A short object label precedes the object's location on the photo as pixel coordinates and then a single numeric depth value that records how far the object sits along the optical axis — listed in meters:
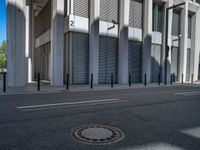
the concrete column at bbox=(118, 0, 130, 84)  18.95
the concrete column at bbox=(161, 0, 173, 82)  22.92
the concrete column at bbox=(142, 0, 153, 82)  20.83
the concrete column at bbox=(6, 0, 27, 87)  13.96
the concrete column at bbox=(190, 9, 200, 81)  27.22
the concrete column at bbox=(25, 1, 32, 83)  21.29
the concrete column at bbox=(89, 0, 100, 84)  17.08
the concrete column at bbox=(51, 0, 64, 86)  15.30
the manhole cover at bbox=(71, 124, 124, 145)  3.86
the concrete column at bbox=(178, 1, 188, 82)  25.09
